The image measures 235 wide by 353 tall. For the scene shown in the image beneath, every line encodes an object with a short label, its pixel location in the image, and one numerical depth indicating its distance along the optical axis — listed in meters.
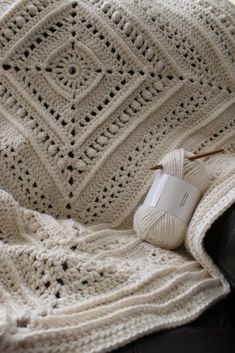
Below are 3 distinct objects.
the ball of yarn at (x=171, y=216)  1.07
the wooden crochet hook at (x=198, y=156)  1.11
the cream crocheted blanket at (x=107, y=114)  1.08
